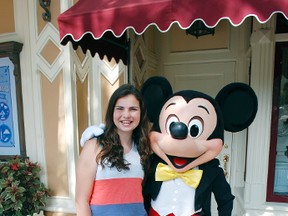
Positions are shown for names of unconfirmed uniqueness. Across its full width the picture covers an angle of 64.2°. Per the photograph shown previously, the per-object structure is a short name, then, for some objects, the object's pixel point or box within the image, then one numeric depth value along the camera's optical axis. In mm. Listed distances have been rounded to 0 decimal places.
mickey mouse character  1482
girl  1425
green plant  2469
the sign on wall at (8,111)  2863
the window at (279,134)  2345
